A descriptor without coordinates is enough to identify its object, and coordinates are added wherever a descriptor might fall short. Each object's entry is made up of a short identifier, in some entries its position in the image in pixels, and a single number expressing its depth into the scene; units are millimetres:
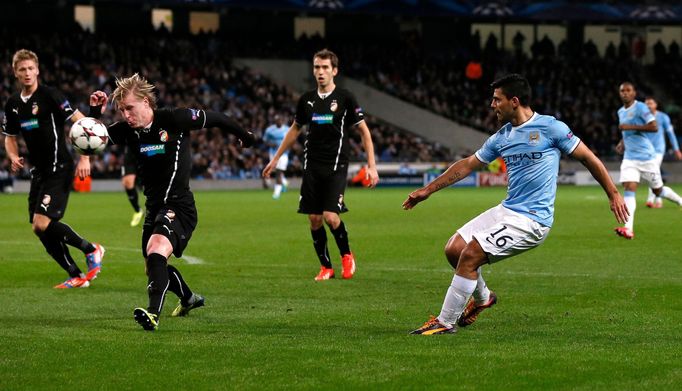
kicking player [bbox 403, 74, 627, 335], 8781
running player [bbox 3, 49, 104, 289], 12445
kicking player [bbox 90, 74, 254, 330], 9398
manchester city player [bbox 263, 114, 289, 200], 34688
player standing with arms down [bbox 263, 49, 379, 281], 13391
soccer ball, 10164
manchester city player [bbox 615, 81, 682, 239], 19047
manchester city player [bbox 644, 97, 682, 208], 23792
